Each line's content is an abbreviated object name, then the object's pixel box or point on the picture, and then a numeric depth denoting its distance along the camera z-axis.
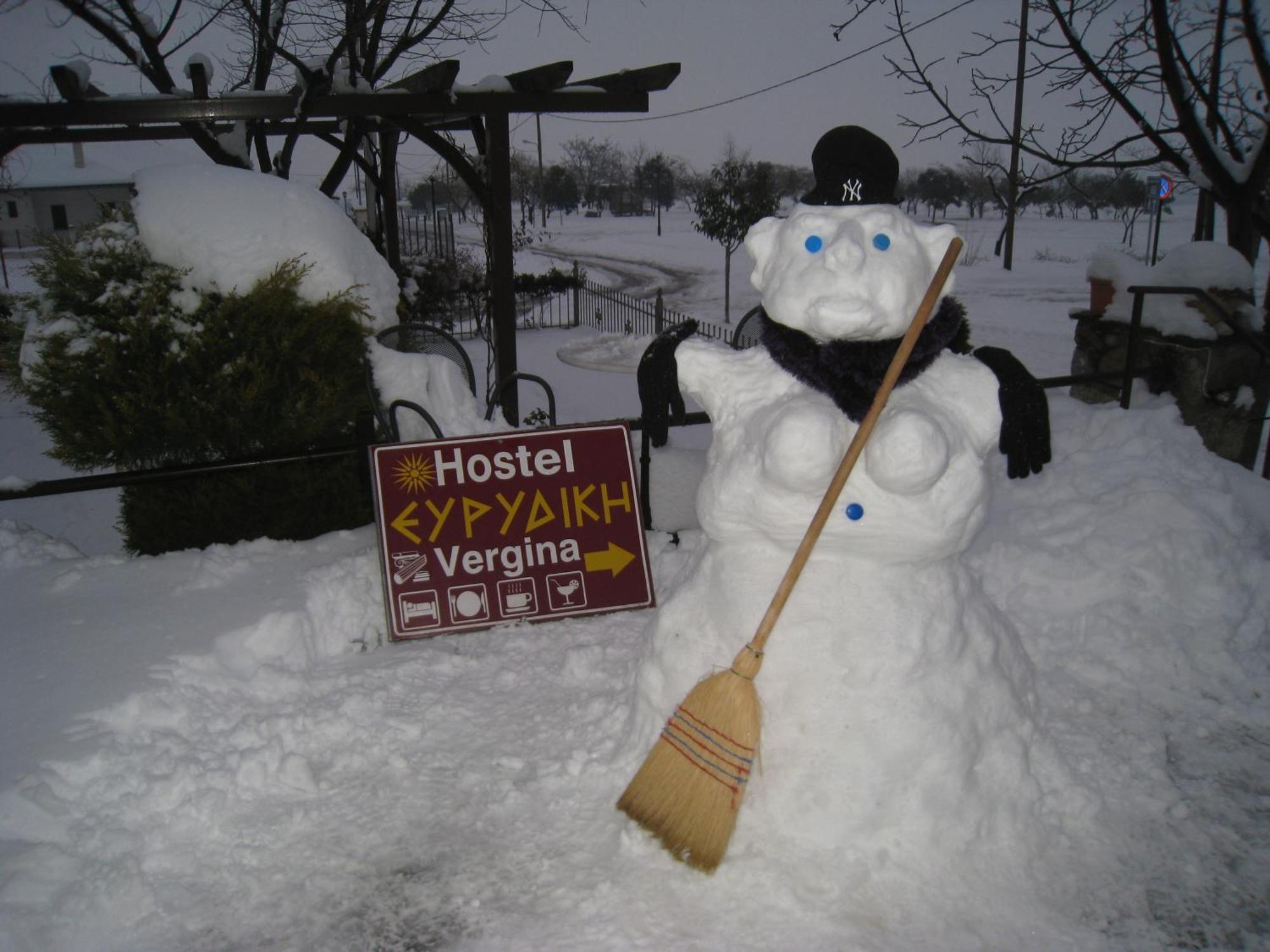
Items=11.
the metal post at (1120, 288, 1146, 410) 5.11
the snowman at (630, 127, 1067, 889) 2.46
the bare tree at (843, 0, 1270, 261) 5.04
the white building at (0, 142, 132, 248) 34.72
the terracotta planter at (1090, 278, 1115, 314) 5.88
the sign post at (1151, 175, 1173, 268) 11.88
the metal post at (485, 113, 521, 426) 6.62
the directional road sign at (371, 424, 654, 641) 3.92
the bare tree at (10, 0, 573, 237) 7.62
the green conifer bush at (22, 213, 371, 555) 4.30
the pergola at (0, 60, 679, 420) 5.85
